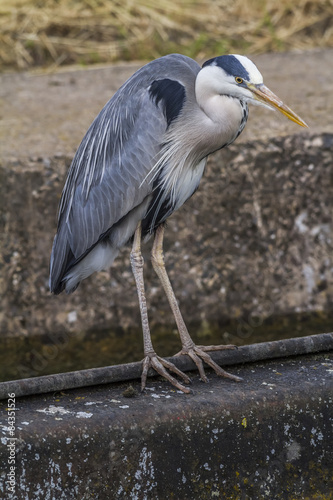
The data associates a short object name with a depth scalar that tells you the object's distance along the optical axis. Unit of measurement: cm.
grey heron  1085
